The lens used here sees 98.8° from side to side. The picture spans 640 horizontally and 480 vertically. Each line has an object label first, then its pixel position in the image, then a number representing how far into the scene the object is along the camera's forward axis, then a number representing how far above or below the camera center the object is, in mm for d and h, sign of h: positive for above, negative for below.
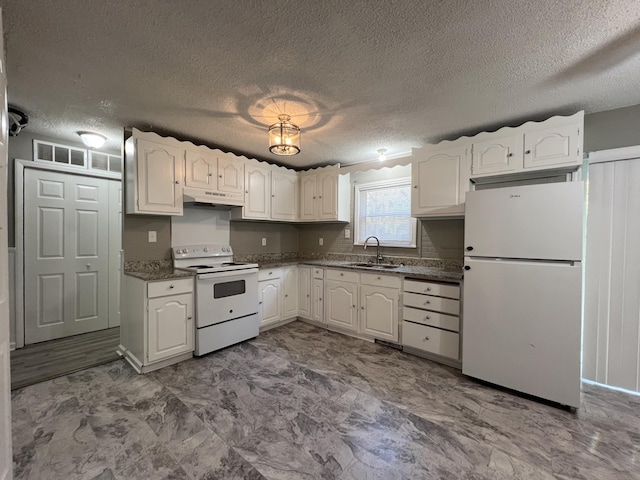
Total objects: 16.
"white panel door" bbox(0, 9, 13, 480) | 1094 -351
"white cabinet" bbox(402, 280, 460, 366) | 2582 -806
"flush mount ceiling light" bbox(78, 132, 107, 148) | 2816 +987
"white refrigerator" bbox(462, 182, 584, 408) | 1959 -386
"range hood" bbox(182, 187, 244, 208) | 2910 +420
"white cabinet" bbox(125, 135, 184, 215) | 2602 +568
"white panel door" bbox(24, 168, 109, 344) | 2998 -251
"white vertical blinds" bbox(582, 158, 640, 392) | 2174 -309
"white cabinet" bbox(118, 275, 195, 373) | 2459 -834
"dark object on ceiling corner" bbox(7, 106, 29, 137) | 2297 +967
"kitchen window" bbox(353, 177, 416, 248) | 3529 +323
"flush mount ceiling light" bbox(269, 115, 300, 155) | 2256 +816
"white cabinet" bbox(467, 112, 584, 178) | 2164 +776
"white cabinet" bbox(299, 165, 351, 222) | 3813 +591
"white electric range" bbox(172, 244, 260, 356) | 2781 -676
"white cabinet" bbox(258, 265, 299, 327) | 3475 -777
